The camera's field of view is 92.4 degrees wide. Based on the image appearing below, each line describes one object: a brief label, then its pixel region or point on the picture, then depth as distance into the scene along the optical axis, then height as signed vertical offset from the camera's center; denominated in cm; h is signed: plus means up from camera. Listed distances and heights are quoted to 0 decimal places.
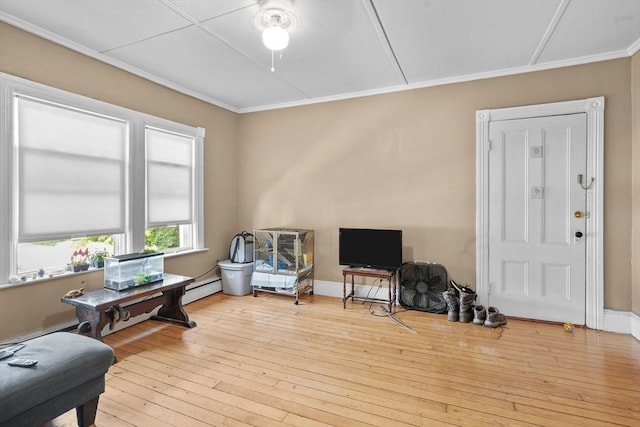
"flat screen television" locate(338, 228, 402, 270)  360 -44
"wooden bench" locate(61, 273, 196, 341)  251 -86
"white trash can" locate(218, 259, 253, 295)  422 -91
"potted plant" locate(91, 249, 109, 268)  300 -47
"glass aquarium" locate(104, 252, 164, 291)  285 -57
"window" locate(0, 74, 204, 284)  245 +32
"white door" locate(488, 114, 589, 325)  310 -6
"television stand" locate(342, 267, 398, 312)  354 -76
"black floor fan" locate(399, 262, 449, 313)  354 -88
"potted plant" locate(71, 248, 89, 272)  283 -46
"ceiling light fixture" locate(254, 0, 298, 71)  219 +146
